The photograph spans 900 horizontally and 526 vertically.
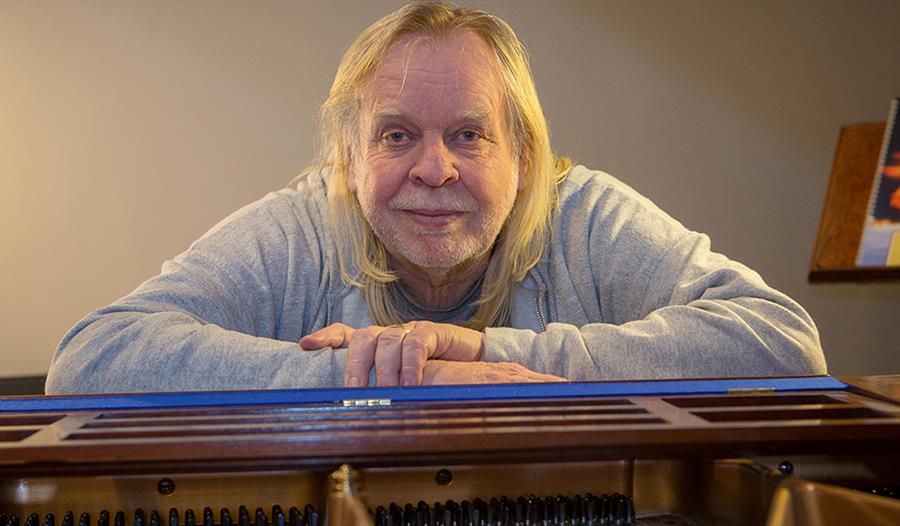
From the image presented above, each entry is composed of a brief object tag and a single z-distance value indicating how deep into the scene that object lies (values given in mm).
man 1694
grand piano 1009
